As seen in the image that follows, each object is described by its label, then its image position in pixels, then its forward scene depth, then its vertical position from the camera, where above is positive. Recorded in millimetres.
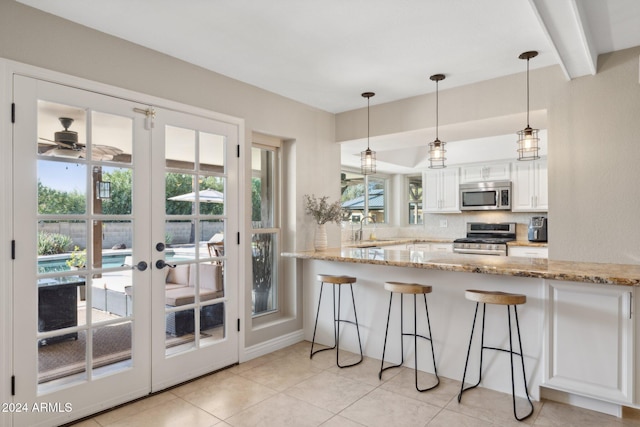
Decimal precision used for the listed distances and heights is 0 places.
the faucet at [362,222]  6281 -118
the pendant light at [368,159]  3639 +516
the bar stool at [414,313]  2936 -817
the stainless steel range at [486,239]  5515 -364
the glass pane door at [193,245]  2881 -239
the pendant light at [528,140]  2795 +536
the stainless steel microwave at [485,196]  5715 +282
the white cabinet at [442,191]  6258 +390
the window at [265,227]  3754 -123
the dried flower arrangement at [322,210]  4043 +50
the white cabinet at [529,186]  5422 +396
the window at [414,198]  7180 +309
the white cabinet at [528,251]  5215 -491
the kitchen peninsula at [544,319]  2412 -731
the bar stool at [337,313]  3402 -950
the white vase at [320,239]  3980 -246
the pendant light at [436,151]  3191 +519
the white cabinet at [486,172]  5746 +636
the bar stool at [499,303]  2510 -565
